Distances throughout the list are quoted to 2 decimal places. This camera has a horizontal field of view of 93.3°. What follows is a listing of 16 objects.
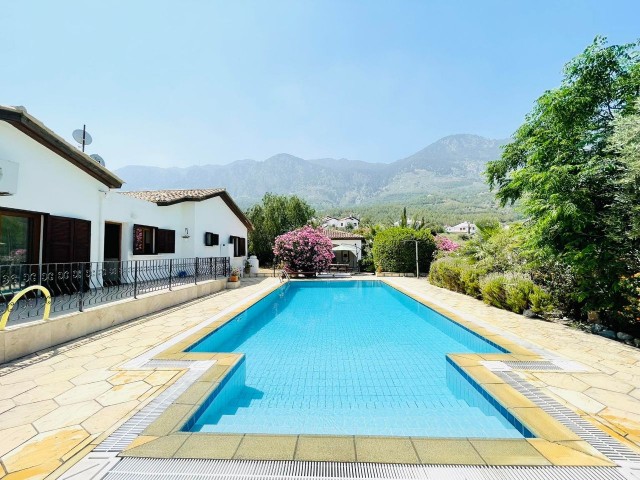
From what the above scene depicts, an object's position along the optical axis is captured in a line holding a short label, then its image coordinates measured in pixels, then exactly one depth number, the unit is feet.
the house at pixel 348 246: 95.07
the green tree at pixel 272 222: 103.76
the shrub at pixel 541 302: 28.19
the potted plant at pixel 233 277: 55.11
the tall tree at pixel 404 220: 93.74
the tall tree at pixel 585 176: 22.49
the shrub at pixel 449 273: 46.32
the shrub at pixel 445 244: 77.82
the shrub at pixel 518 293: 30.19
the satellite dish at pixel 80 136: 41.37
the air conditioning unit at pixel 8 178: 23.08
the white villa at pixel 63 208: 25.39
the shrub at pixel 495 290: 33.04
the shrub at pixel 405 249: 75.41
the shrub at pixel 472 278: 40.16
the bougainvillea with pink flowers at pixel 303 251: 70.95
